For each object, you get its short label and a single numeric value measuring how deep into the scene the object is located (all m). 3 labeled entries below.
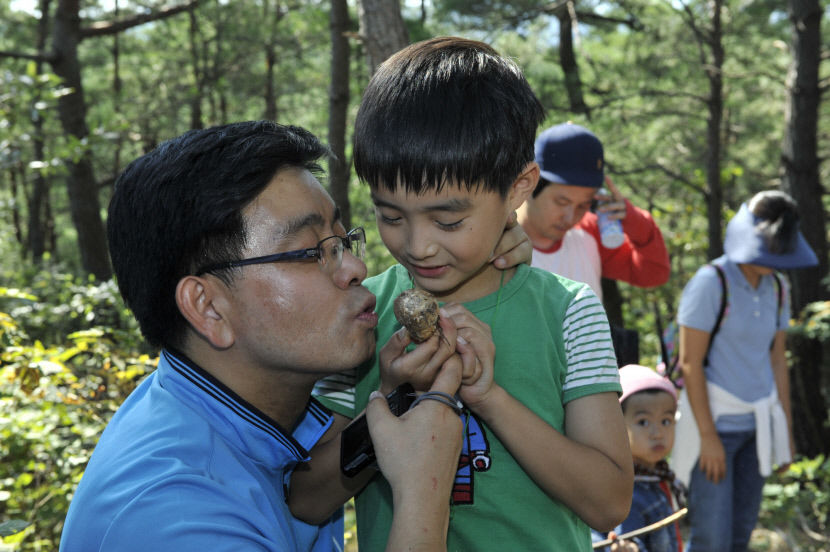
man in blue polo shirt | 1.57
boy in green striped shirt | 1.67
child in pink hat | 3.31
